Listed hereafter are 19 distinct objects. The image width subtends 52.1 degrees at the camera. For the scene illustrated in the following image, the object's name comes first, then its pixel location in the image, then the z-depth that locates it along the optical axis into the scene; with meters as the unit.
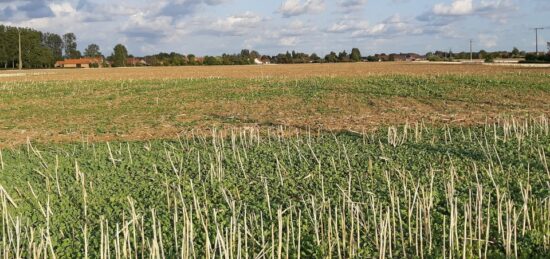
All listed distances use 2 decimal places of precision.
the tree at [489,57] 97.17
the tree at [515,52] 111.12
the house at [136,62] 120.97
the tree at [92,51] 154.38
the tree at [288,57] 119.12
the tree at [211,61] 106.75
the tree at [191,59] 111.40
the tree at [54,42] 144.00
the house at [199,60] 111.04
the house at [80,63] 117.94
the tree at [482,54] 112.78
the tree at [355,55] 119.62
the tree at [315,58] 119.16
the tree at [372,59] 120.75
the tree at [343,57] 118.69
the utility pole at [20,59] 95.09
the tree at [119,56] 123.44
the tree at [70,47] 147.12
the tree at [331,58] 117.70
